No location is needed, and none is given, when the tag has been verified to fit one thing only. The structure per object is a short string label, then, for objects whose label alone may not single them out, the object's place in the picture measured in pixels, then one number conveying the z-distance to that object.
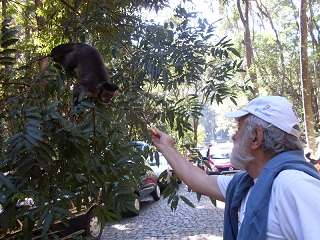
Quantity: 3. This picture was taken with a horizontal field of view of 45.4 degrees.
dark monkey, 3.42
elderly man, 1.36
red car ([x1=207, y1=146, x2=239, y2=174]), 14.29
